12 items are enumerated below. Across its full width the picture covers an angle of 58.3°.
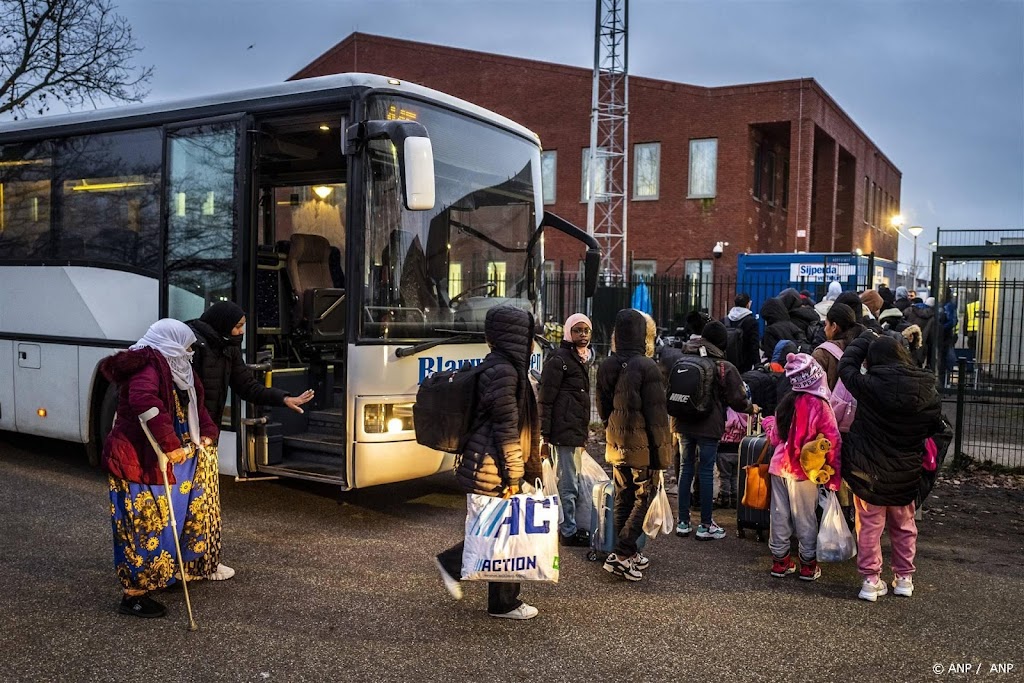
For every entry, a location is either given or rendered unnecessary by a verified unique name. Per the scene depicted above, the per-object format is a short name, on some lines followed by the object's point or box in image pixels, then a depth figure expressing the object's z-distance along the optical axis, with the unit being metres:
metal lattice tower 27.00
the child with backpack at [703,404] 6.70
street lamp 28.13
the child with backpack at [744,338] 9.15
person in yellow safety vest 15.36
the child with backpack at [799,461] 5.89
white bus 6.73
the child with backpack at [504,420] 4.89
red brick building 27.69
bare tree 15.45
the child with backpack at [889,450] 5.47
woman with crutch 5.00
